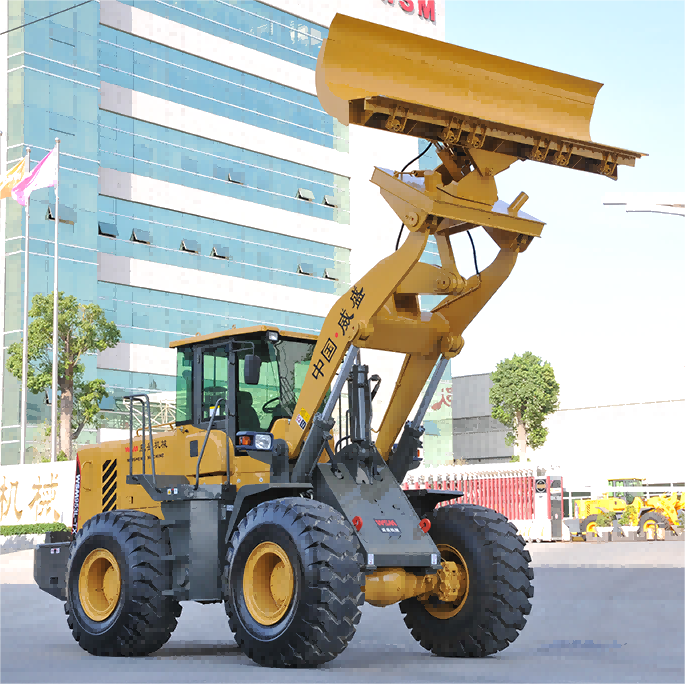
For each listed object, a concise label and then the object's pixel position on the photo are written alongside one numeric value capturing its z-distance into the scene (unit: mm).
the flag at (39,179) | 43312
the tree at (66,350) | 46188
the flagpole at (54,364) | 43000
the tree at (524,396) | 88438
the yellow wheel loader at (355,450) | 9852
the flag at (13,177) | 44475
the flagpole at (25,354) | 44656
